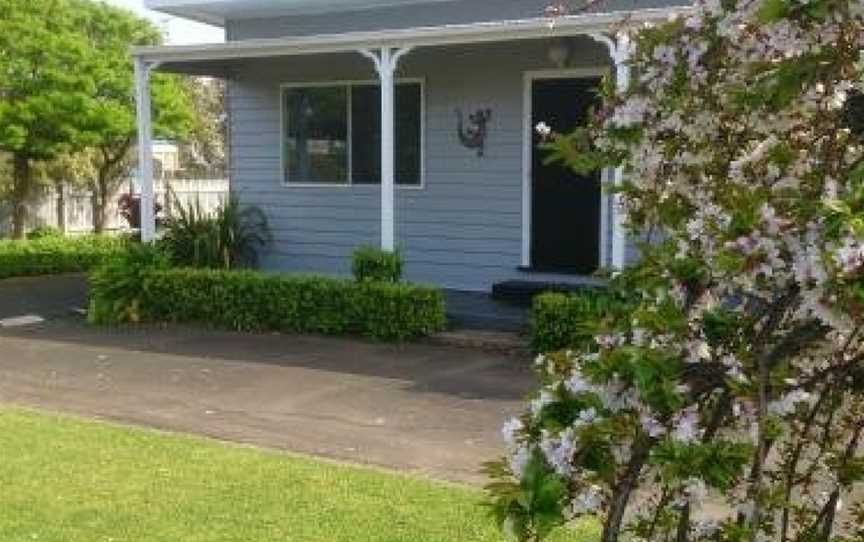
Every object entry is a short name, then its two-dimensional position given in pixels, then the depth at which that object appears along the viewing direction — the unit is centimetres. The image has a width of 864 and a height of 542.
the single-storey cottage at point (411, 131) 1195
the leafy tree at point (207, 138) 5009
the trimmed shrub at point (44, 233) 2111
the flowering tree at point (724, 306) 200
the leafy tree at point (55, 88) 1956
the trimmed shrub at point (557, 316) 945
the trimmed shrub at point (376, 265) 1091
